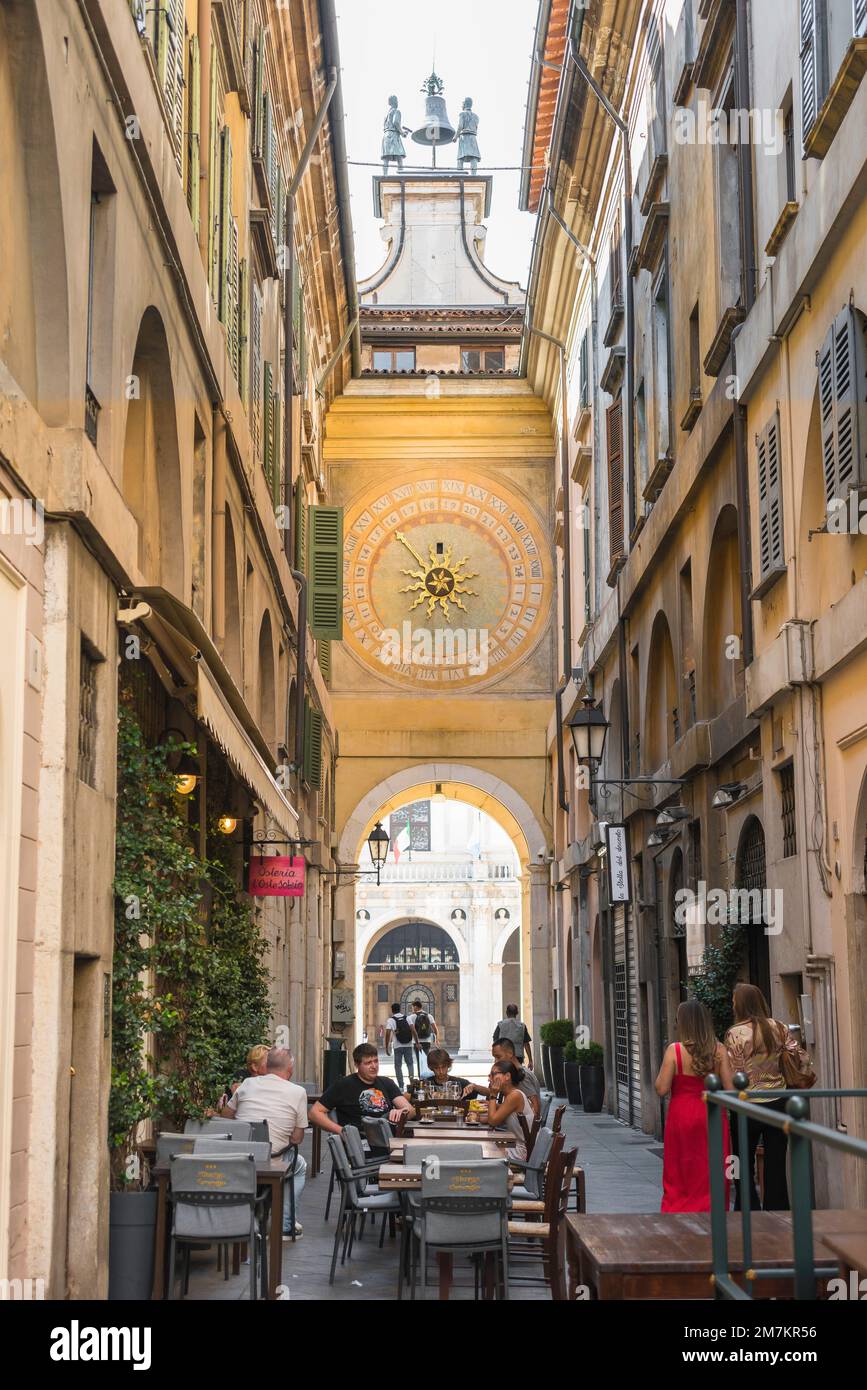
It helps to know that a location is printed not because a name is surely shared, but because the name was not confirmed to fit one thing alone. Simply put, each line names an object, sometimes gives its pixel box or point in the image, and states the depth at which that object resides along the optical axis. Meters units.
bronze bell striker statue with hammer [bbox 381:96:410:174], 40.95
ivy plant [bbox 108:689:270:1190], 9.28
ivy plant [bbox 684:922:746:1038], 13.34
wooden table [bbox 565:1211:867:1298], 5.39
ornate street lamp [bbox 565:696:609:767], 17.81
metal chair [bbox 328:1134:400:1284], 10.07
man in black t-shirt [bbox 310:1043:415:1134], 12.56
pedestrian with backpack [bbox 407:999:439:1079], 31.57
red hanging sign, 17.78
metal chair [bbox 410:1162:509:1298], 8.20
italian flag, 59.31
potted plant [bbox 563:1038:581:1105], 24.38
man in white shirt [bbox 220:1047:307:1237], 10.95
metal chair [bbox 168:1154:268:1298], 8.57
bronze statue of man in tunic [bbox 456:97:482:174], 42.38
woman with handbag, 9.35
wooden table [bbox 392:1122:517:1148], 11.67
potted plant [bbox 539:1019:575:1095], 26.44
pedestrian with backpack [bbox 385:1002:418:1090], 30.97
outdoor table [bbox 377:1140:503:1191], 9.02
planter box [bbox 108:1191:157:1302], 8.77
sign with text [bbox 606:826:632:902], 20.17
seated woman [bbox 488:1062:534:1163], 12.39
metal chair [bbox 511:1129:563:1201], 10.45
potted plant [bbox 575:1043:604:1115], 23.61
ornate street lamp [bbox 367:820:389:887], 30.50
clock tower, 31.25
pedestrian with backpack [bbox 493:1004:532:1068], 26.67
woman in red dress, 7.96
